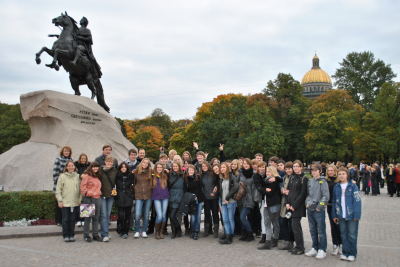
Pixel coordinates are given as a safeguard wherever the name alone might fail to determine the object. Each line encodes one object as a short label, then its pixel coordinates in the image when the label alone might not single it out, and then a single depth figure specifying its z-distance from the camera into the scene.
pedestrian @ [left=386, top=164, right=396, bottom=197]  17.19
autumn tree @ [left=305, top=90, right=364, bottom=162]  36.94
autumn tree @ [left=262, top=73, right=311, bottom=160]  40.31
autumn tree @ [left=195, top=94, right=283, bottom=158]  33.38
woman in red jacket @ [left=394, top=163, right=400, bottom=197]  16.97
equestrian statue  11.32
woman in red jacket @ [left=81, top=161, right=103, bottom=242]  6.75
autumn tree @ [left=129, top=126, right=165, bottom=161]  57.22
